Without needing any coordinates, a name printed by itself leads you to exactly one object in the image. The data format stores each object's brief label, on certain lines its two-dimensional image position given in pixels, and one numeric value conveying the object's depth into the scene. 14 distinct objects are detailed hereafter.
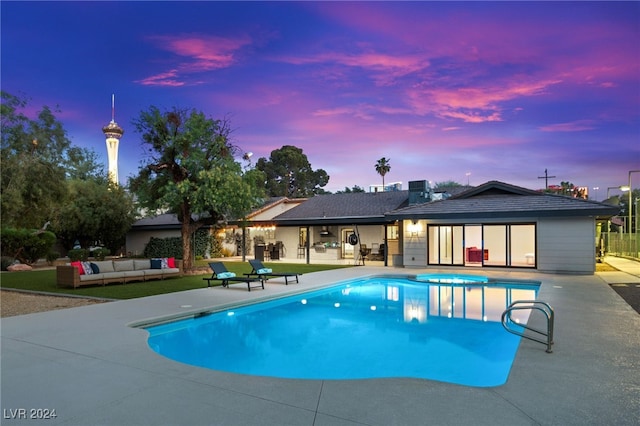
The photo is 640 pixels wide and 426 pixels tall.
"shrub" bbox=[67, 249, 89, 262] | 22.66
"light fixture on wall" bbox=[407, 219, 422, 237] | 19.47
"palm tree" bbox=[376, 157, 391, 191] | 35.84
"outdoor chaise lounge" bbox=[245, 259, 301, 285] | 13.23
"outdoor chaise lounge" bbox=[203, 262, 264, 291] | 12.41
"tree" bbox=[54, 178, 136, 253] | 25.16
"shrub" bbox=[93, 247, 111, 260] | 24.05
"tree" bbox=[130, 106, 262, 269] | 15.95
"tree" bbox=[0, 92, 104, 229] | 10.88
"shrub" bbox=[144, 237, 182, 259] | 26.11
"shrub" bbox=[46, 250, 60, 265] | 22.80
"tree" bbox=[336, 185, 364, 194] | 54.09
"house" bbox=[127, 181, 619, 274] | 16.67
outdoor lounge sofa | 12.80
